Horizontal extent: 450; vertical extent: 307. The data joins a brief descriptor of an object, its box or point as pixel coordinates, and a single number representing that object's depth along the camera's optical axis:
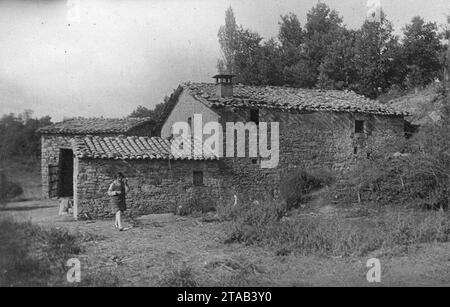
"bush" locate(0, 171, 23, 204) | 18.34
